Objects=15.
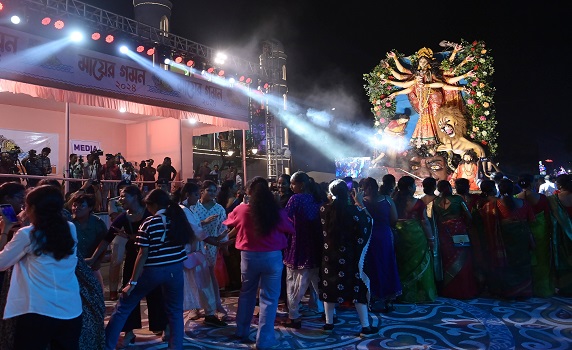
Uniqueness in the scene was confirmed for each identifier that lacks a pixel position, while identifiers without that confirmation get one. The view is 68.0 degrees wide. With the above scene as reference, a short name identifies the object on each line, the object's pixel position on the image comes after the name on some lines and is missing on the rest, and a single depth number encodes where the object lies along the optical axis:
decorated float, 17.12
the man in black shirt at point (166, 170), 11.10
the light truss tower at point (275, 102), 14.43
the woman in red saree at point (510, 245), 5.32
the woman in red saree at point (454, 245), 5.45
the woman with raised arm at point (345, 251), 4.03
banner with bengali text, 8.14
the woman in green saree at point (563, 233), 5.53
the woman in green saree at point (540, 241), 5.46
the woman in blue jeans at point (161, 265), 3.16
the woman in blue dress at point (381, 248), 4.72
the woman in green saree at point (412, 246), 5.22
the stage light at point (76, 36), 9.17
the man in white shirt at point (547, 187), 8.73
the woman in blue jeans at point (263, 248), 3.68
